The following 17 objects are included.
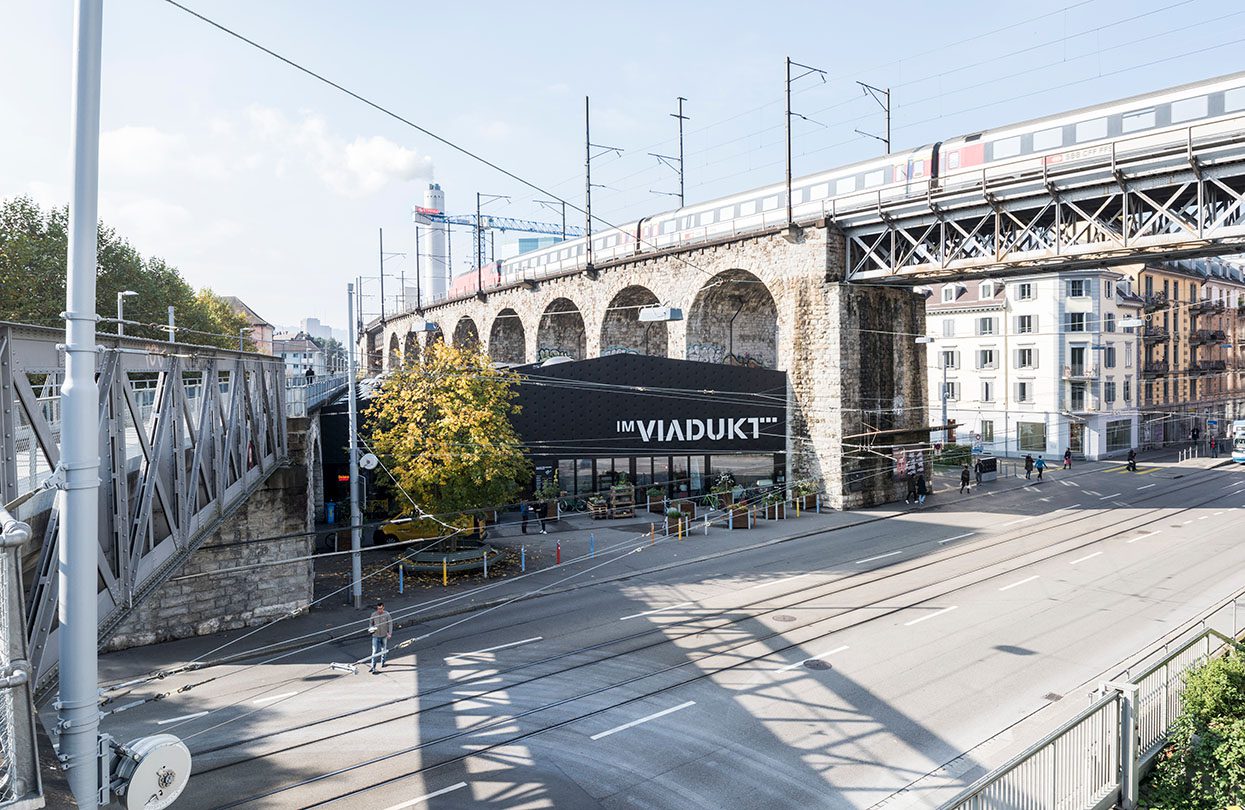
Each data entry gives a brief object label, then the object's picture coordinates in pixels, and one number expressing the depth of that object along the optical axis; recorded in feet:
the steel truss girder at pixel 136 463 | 19.42
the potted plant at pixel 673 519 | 98.02
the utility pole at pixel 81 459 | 15.05
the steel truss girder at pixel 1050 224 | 75.51
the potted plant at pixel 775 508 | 106.32
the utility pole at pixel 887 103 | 141.28
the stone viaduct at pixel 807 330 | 109.09
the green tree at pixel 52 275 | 127.44
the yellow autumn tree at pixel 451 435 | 76.18
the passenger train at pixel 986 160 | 77.41
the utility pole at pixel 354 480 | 66.74
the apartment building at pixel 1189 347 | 189.26
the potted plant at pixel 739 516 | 101.10
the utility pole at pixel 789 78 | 114.21
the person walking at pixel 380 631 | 50.60
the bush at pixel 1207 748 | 32.30
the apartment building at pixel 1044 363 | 166.91
